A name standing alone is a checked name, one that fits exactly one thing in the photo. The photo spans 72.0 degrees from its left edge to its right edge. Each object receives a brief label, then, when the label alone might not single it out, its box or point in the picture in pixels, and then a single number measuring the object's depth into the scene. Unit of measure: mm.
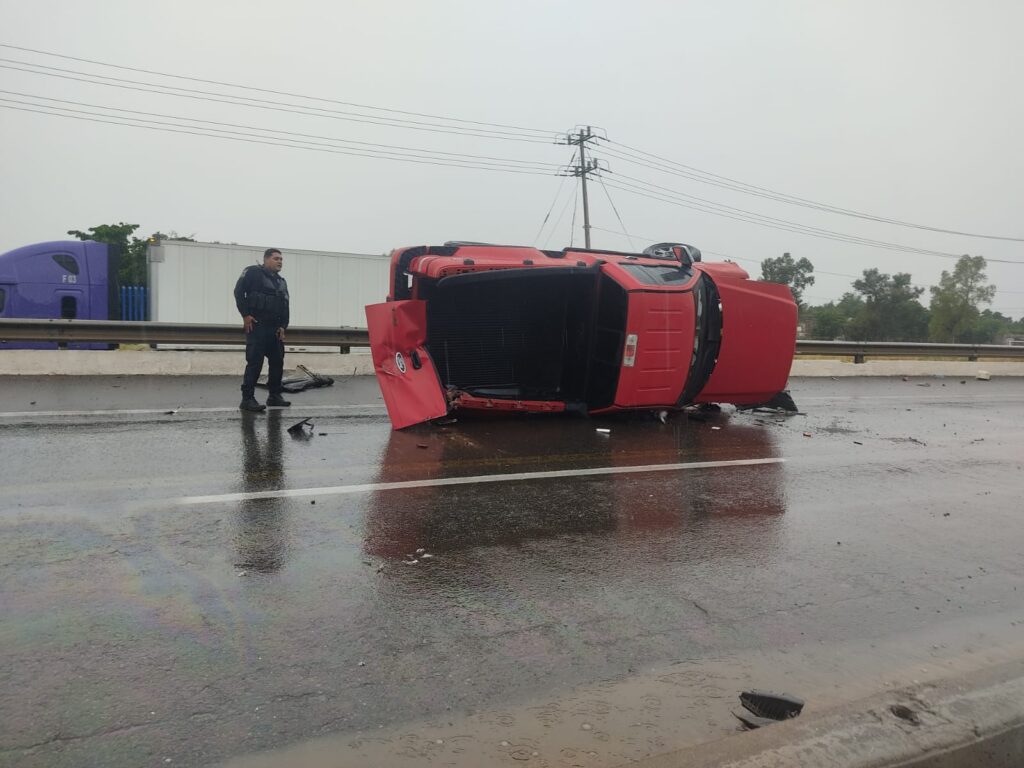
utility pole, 39562
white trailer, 17391
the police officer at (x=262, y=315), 8086
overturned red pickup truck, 7496
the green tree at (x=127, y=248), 23125
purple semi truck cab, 15992
